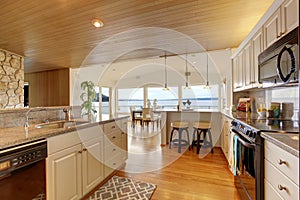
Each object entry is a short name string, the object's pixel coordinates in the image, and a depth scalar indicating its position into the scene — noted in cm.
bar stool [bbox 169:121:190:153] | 379
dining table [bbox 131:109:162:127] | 712
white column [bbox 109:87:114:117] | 917
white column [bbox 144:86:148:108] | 883
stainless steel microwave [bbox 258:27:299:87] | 127
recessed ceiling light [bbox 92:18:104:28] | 219
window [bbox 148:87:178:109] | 827
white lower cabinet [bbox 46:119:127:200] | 150
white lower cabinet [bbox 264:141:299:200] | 92
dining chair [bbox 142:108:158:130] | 641
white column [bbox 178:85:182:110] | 790
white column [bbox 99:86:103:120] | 842
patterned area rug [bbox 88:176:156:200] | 199
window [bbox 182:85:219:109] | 768
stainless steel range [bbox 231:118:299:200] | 133
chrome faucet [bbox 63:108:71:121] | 265
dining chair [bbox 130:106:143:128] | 705
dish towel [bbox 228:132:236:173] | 252
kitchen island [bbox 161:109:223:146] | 409
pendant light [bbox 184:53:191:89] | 704
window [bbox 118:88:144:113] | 908
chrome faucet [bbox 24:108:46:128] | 192
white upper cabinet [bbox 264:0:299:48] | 135
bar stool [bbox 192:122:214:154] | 363
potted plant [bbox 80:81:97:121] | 330
